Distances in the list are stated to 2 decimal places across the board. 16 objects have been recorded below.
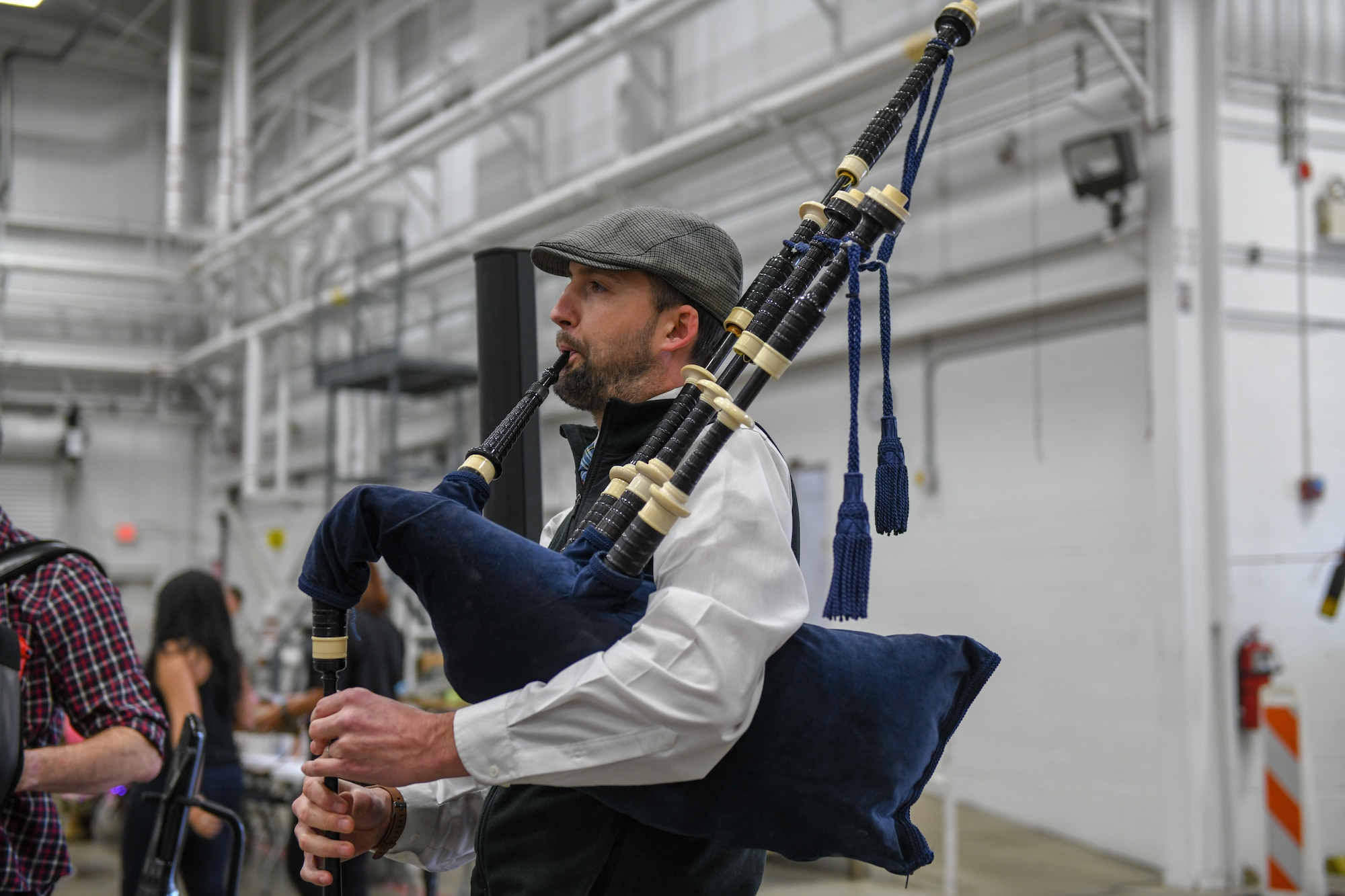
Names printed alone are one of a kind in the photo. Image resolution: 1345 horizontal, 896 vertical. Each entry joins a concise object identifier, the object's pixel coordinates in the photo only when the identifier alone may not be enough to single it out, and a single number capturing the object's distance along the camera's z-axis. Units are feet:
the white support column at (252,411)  37.99
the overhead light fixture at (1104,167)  17.10
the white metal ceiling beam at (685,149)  17.81
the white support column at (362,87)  33.83
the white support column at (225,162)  37.86
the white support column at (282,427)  37.68
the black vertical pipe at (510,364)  5.58
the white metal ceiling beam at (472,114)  22.03
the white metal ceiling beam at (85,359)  39.73
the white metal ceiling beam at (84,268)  36.99
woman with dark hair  11.91
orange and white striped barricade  16.33
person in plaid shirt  6.07
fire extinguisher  17.11
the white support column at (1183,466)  16.90
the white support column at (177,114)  36.94
